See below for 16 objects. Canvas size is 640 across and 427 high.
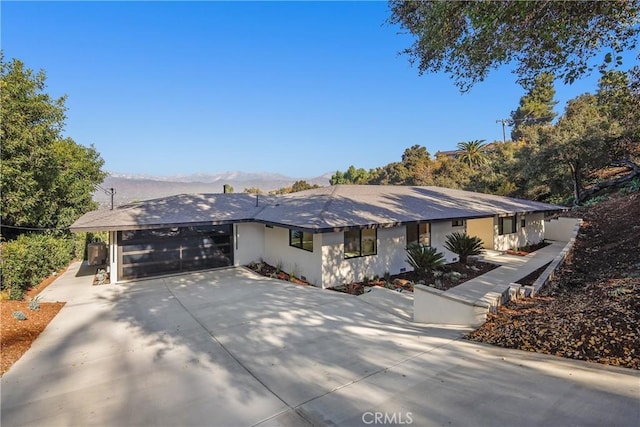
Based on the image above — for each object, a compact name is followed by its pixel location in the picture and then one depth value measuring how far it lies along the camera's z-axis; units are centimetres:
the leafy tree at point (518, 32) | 496
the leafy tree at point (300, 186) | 5288
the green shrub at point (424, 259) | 1088
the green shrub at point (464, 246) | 1188
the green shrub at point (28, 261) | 949
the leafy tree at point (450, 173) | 4023
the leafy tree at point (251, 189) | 4973
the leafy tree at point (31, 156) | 1088
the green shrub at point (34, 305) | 791
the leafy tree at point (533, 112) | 5647
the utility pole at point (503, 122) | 5887
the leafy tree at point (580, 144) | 1977
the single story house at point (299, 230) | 1066
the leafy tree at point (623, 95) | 711
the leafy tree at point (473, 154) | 4847
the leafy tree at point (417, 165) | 4306
